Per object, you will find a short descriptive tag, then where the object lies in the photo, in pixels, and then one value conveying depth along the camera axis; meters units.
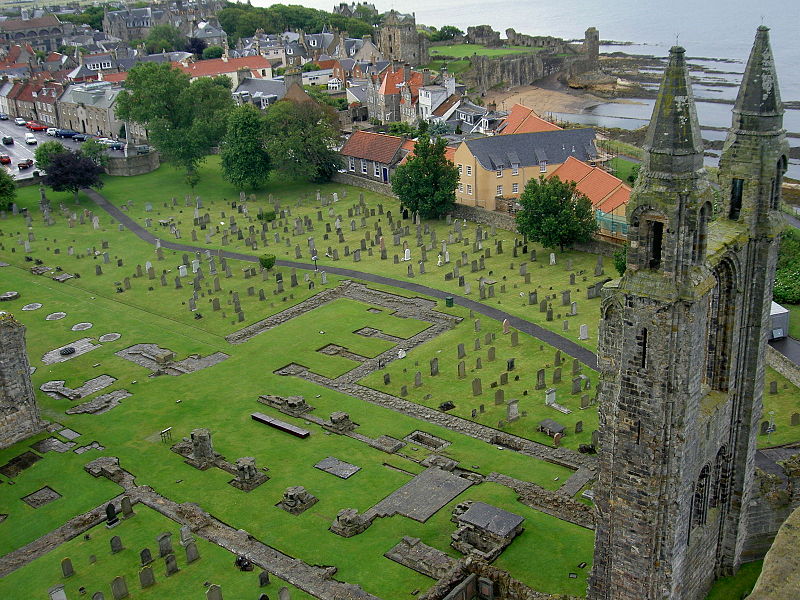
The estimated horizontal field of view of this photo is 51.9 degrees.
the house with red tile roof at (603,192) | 58.09
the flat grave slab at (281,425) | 36.97
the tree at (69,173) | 73.69
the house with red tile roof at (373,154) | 75.38
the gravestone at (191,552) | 29.09
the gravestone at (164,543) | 29.19
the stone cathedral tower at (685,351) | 19.72
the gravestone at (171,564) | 28.61
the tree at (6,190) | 71.75
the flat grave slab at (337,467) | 34.06
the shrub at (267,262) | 57.00
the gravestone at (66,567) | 28.66
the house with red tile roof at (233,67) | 115.12
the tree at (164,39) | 147.88
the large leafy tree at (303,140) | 75.44
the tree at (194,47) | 151.38
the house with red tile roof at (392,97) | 98.50
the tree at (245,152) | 75.00
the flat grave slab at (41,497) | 33.36
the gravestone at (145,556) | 28.91
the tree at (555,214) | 55.25
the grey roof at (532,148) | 66.88
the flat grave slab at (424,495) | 31.31
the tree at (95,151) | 80.44
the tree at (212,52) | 141.62
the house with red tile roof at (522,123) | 75.69
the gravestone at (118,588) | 27.34
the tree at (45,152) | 78.62
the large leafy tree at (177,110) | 79.56
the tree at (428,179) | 63.97
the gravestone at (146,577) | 27.95
